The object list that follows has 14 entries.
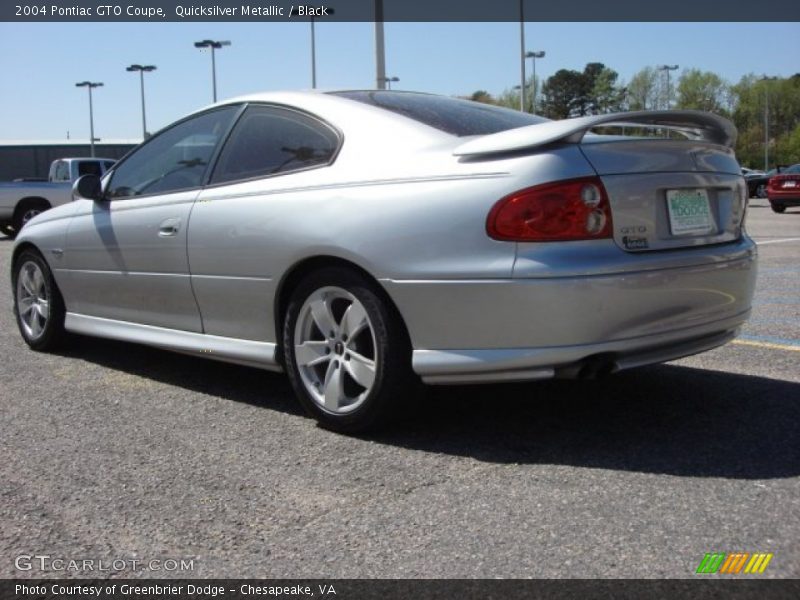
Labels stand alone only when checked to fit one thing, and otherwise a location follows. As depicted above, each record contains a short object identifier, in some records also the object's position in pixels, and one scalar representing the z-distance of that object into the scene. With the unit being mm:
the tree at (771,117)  83000
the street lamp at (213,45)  49844
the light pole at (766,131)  76650
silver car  3168
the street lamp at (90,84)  67000
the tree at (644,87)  78750
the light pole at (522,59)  38250
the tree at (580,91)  83000
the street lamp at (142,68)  63469
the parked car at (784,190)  22047
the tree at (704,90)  81800
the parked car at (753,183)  35219
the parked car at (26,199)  18797
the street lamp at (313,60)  33531
